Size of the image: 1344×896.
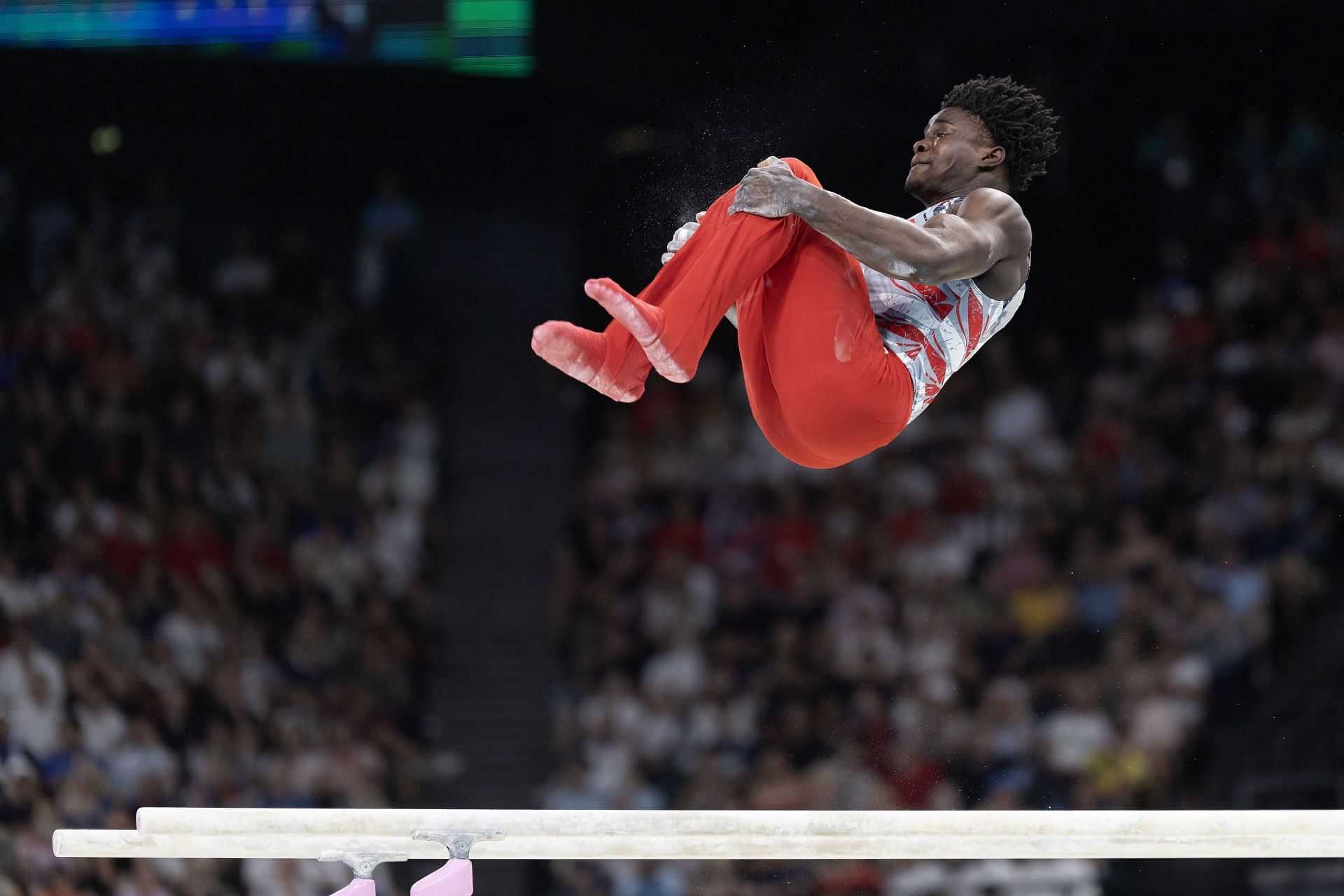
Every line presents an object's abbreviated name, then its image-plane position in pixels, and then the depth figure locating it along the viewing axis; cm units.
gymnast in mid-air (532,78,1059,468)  715
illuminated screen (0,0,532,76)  2017
